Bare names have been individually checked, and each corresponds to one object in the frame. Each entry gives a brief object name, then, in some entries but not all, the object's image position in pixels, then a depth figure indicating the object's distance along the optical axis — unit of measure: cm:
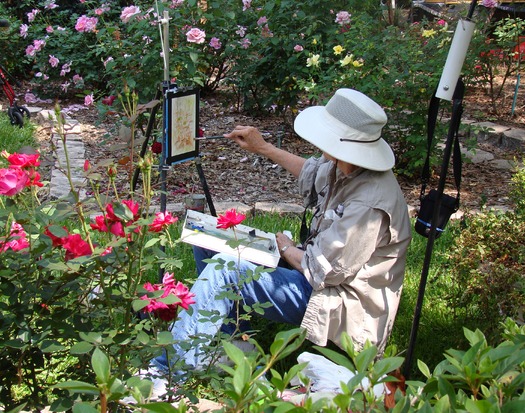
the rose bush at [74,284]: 166
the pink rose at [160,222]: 180
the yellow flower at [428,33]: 512
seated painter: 264
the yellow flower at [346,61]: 500
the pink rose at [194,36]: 442
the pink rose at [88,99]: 548
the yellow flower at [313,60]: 528
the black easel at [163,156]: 299
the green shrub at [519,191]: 293
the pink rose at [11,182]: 172
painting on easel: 304
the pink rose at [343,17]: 560
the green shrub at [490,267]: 261
